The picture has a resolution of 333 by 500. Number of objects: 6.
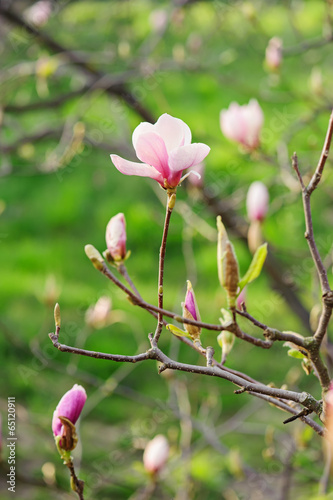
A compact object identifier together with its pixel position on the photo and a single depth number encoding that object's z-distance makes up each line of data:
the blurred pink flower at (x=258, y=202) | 2.99
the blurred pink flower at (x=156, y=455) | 2.82
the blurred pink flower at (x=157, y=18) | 7.05
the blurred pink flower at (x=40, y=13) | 4.97
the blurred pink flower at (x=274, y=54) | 3.97
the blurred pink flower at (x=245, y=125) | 3.31
